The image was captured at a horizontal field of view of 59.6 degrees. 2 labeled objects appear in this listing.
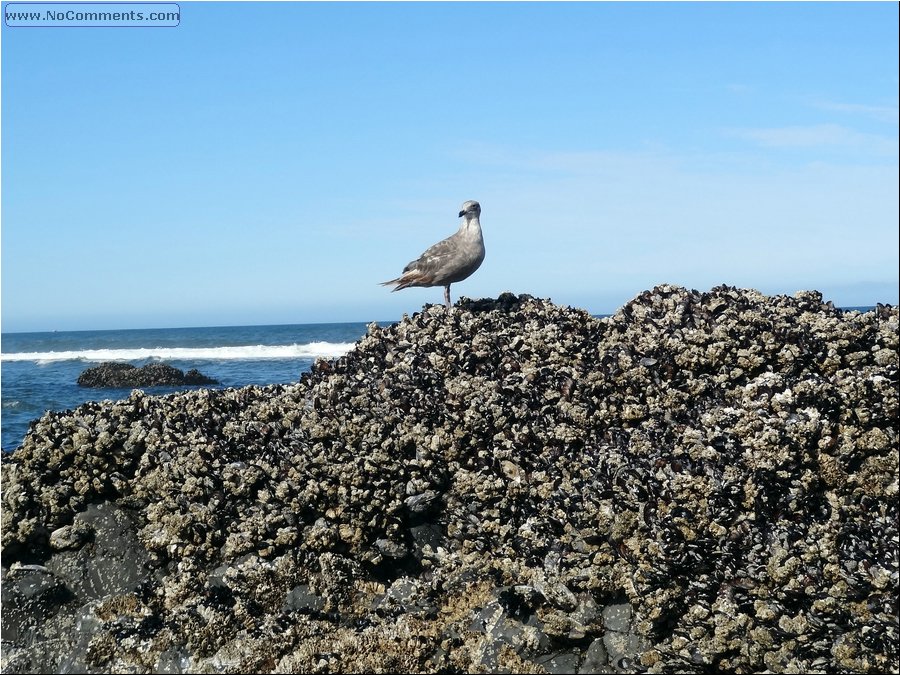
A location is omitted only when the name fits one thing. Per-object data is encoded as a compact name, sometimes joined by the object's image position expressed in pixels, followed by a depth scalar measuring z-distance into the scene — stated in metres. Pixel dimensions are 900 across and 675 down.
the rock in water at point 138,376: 30.31
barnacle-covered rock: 5.22
